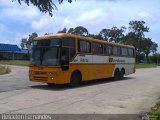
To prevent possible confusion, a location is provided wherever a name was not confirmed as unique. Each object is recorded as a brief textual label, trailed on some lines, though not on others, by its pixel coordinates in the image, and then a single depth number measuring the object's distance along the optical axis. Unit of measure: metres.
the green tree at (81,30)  49.60
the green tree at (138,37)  54.34
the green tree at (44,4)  5.16
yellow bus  9.58
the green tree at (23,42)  70.30
